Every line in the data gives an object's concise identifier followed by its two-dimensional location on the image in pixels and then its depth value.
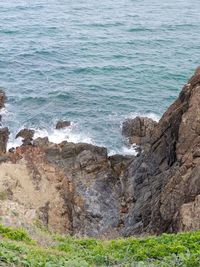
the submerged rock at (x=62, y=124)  52.55
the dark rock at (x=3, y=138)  47.76
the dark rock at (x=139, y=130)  49.47
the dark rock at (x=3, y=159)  43.12
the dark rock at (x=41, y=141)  47.60
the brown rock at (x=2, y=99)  56.85
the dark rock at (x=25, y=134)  50.50
